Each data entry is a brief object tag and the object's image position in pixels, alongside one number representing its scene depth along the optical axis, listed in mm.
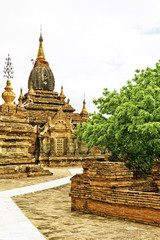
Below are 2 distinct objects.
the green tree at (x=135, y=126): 11312
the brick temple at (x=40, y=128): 19375
